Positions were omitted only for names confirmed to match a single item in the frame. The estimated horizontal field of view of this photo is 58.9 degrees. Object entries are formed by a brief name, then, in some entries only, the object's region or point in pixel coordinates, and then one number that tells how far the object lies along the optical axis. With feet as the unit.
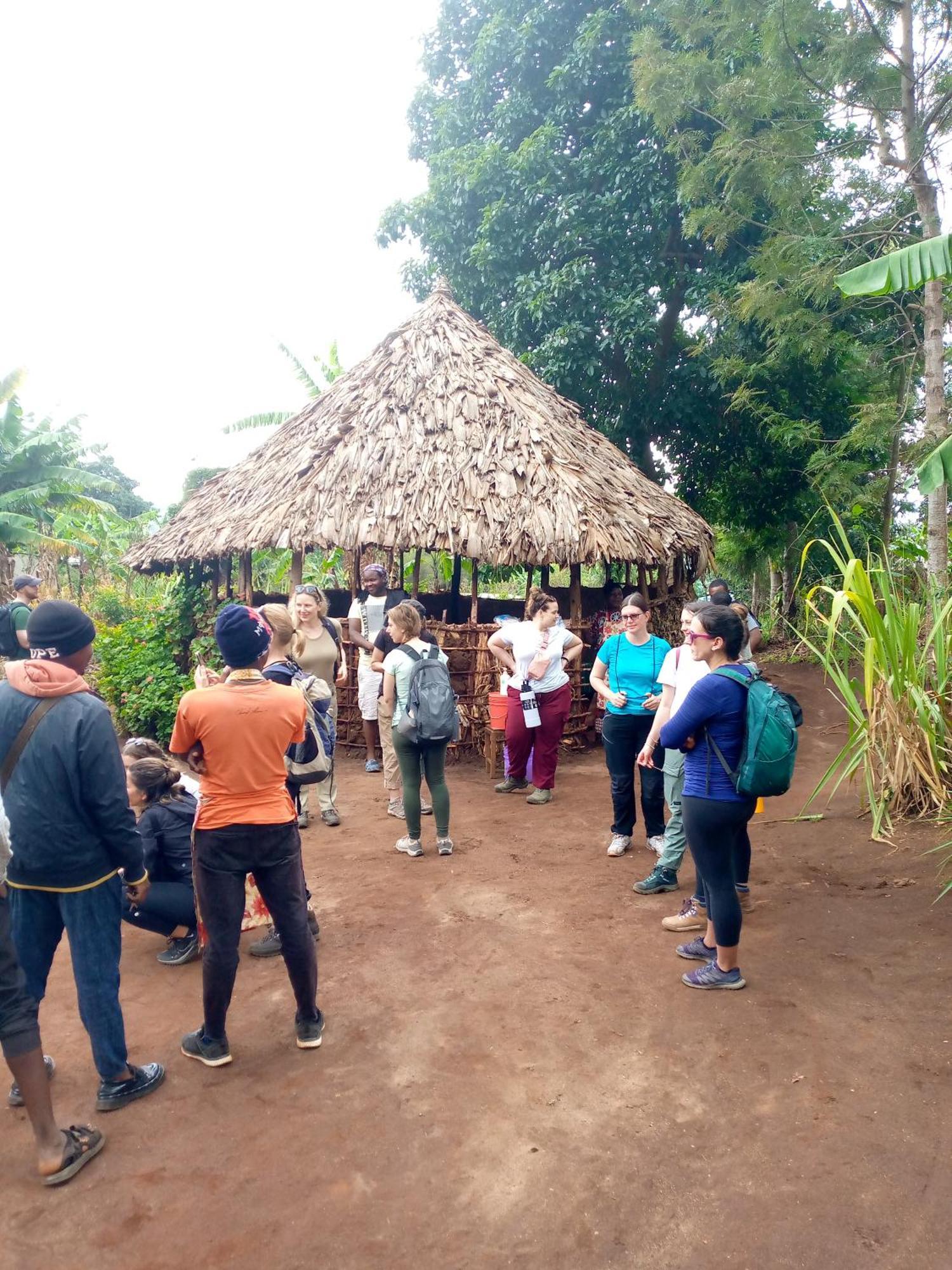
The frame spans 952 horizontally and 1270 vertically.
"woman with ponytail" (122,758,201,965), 13.38
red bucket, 24.45
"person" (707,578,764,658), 17.75
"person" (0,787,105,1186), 8.59
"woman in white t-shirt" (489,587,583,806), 21.70
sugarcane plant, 16.84
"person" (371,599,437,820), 19.72
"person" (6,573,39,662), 18.70
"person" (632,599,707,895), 14.88
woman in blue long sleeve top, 11.71
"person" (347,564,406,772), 22.49
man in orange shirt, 10.27
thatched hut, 27.20
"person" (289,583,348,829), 19.63
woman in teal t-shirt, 17.31
